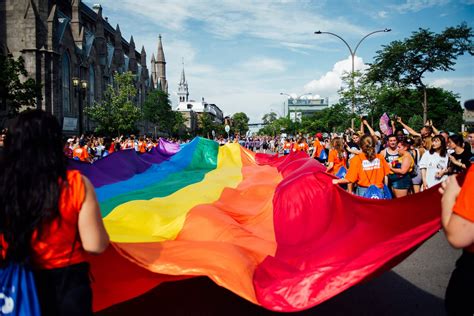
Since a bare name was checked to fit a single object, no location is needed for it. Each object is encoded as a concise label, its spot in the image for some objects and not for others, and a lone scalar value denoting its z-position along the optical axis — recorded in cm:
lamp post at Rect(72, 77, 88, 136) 2707
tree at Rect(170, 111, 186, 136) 7179
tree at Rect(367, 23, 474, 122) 3741
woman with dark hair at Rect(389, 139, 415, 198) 816
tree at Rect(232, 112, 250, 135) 17342
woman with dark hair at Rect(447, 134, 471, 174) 801
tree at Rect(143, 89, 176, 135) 6912
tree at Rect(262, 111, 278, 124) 17895
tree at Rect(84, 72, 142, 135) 4778
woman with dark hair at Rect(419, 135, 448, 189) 878
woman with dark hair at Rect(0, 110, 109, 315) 244
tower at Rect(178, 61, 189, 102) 19400
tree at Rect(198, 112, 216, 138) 13388
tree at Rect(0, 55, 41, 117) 2548
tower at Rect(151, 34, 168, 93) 9962
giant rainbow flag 352
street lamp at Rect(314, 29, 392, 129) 2825
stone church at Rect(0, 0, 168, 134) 3919
